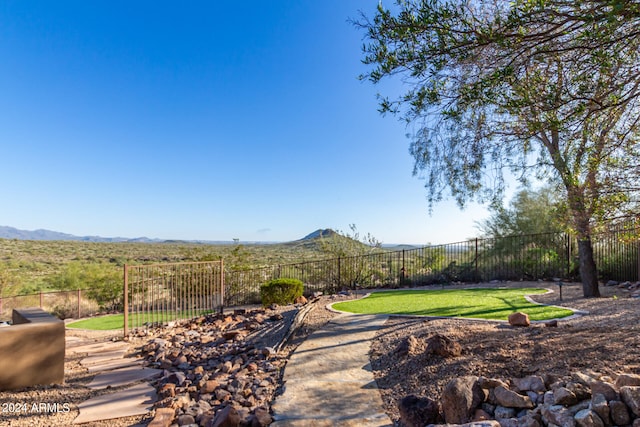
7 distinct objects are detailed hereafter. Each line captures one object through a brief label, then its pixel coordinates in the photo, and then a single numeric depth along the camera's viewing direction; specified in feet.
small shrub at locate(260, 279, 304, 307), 30.96
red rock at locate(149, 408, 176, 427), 9.87
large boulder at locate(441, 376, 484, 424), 7.90
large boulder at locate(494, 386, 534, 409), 7.73
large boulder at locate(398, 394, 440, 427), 8.17
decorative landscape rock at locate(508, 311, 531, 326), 14.94
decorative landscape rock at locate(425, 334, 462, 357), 11.83
